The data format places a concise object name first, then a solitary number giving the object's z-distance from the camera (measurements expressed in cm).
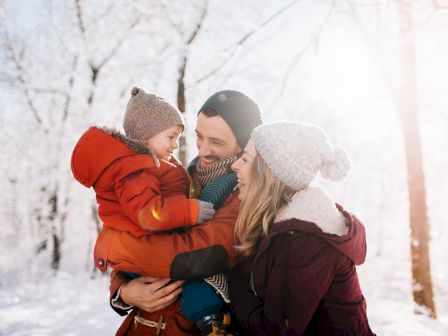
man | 167
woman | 144
